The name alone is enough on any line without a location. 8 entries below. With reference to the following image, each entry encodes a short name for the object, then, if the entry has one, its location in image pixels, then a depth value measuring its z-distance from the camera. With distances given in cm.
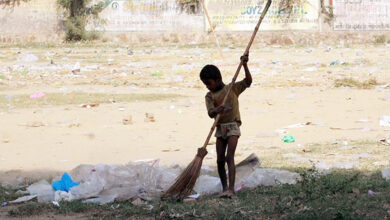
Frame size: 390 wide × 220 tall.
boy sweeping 966
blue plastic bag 1050
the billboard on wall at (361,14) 5077
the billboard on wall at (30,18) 4809
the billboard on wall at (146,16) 4941
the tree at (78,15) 4847
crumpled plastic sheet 1009
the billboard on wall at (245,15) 4937
